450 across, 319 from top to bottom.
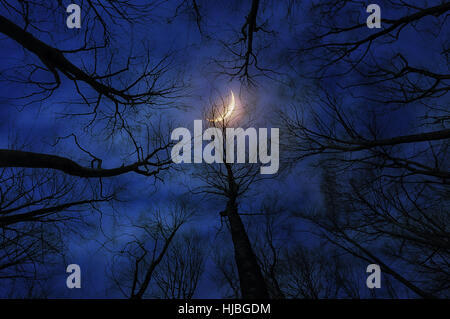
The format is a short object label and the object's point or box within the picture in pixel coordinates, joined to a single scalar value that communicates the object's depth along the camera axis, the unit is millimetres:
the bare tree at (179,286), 6805
